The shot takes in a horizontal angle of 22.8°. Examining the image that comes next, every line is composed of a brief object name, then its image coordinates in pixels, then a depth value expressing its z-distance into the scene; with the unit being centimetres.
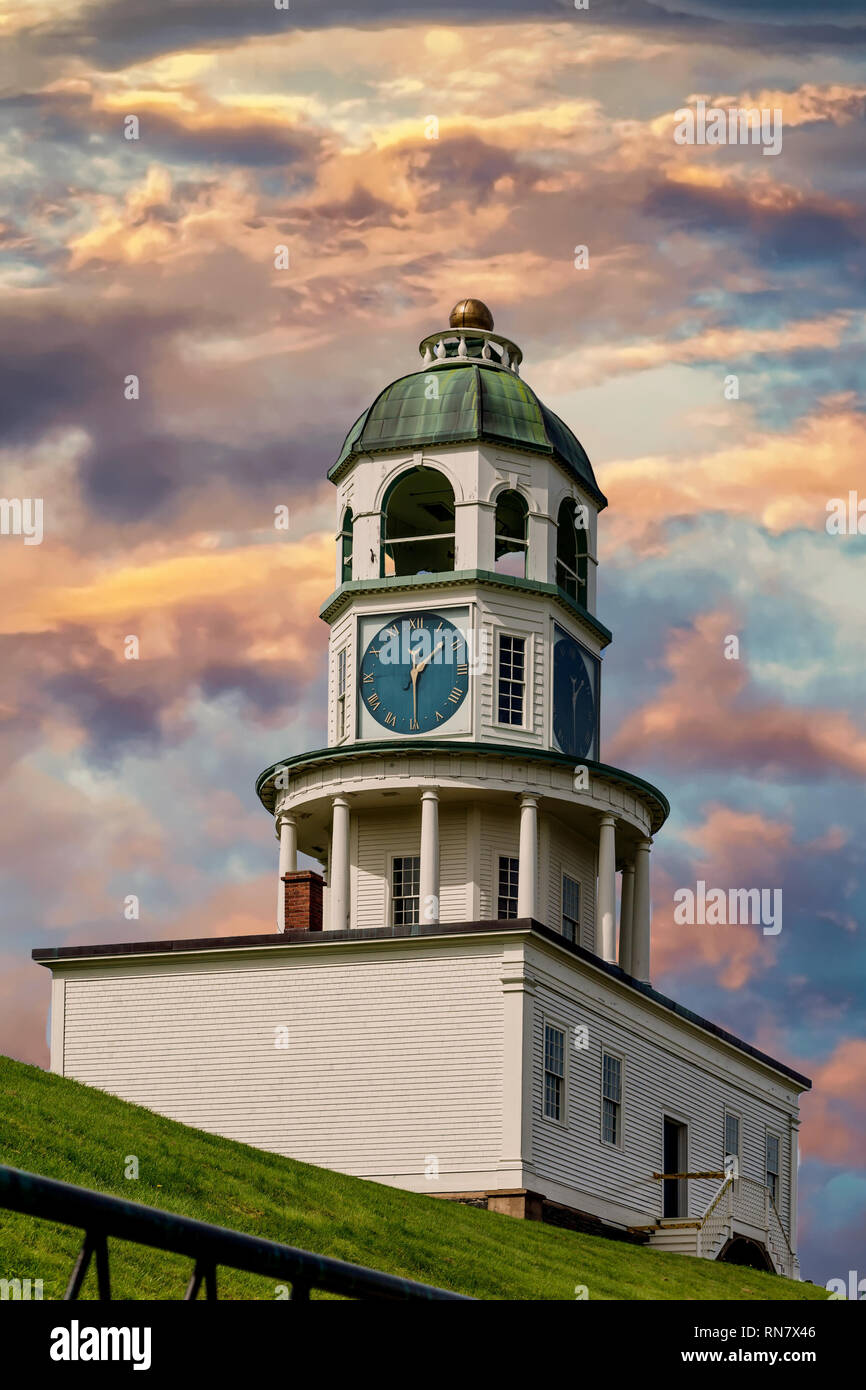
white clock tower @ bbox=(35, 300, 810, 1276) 4016
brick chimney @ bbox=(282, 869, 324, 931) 4422
